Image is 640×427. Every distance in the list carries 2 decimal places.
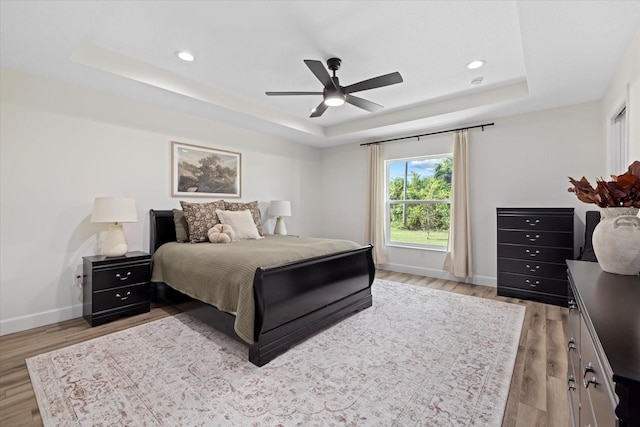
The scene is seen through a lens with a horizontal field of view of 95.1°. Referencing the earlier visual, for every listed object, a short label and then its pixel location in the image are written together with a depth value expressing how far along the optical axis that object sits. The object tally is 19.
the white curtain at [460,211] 4.41
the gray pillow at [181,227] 3.70
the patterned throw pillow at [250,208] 4.22
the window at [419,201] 4.90
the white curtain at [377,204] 5.41
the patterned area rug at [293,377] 1.68
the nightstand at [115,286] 2.91
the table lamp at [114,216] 2.99
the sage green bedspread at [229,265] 2.26
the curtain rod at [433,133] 4.30
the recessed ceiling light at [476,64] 2.97
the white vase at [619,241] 1.41
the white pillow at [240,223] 3.88
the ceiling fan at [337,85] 2.53
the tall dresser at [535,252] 3.42
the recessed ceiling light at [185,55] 2.82
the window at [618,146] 2.82
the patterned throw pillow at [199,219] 3.64
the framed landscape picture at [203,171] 4.00
